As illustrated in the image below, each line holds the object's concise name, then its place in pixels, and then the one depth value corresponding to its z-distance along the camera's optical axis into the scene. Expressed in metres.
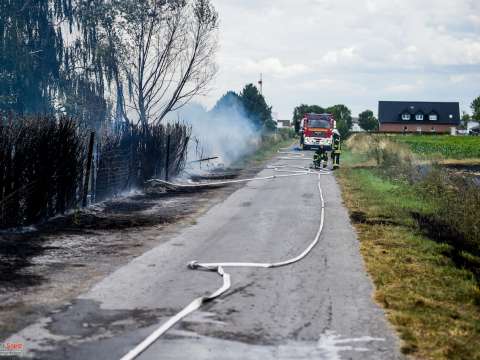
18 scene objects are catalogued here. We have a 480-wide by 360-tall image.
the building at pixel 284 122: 187.31
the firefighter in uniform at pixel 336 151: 30.28
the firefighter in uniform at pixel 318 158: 31.92
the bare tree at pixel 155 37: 33.72
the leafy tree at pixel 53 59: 28.38
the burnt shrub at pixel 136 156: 18.00
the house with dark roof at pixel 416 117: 133.50
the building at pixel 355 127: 163.38
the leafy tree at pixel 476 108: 126.89
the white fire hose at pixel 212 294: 5.69
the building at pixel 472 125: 144.65
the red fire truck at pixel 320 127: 49.75
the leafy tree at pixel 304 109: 124.09
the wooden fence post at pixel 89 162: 15.89
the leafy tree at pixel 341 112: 119.44
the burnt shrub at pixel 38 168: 12.06
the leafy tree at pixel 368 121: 143.75
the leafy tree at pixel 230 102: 69.20
